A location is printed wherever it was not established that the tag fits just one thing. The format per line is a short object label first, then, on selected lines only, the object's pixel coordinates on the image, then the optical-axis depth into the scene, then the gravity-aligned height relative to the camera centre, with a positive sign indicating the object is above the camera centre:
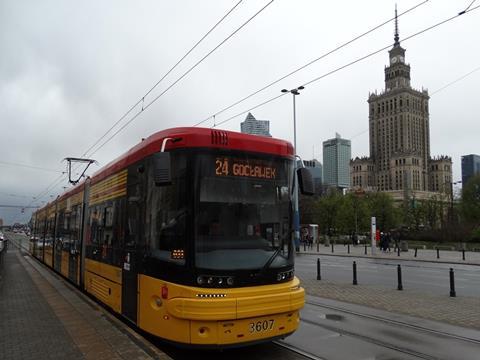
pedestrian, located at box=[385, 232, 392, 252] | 41.91 -1.15
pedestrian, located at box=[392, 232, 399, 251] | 45.56 -1.21
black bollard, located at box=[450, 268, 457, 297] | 13.73 -1.66
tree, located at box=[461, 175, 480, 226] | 71.12 +4.26
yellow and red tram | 6.34 -0.16
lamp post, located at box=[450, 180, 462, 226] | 60.86 +1.36
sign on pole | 36.16 -0.51
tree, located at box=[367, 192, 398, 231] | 81.44 +2.68
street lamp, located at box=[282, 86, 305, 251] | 42.84 +8.90
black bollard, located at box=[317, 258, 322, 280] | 18.05 -1.59
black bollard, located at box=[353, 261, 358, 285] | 16.31 -1.66
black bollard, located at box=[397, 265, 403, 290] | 15.18 -1.70
